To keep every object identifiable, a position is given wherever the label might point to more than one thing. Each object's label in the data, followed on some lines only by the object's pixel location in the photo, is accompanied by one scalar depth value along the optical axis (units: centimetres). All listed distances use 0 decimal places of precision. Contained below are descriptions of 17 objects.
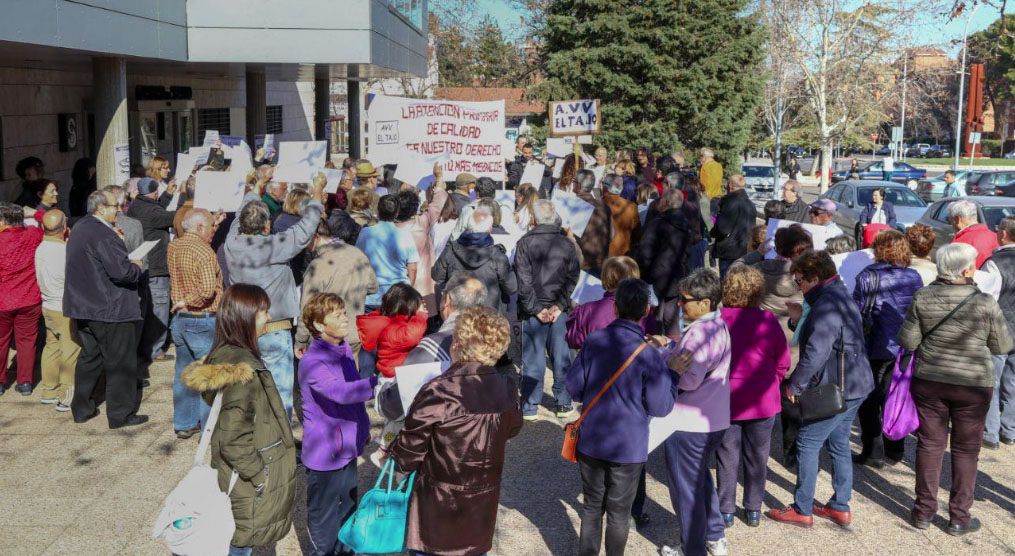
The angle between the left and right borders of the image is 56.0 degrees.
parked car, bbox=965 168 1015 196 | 3209
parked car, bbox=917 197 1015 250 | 1558
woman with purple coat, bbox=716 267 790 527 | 550
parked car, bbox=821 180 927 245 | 1928
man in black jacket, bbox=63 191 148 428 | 729
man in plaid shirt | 699
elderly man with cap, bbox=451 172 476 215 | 1020
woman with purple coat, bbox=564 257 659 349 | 623
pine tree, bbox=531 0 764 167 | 2828
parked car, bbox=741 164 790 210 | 3503
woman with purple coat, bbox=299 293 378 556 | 464
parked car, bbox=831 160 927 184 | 4656
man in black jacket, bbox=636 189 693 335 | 903
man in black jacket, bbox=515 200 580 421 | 791
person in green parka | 413
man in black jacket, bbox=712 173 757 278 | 1170
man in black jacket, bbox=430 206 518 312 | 758
